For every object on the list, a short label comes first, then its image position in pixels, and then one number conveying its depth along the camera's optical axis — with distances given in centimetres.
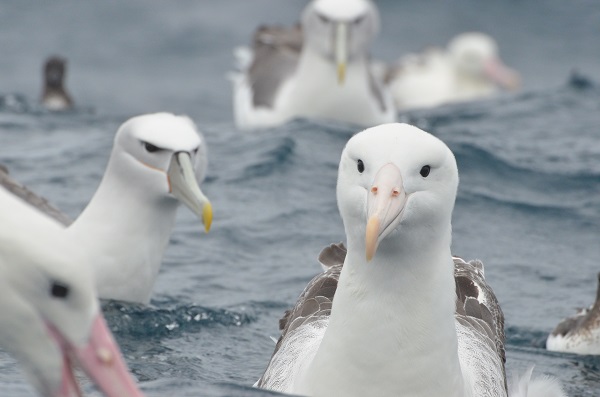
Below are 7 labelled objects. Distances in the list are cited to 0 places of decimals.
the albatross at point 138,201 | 1440
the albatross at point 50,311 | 799
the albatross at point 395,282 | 998
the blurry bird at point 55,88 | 2798
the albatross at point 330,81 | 2591
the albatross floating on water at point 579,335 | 1541
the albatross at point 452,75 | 3597
